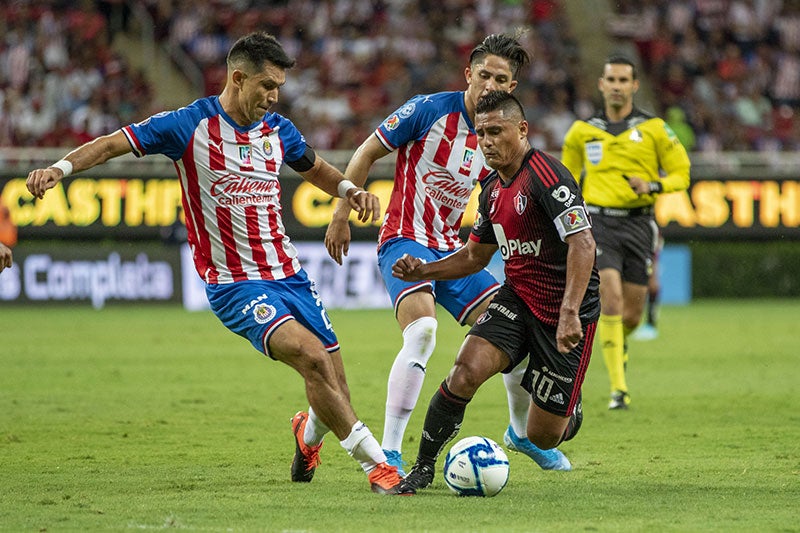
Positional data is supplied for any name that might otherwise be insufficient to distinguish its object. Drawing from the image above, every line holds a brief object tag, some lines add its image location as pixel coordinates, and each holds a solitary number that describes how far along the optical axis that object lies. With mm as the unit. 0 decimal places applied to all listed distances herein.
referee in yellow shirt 20297
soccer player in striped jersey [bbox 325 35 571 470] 15008
